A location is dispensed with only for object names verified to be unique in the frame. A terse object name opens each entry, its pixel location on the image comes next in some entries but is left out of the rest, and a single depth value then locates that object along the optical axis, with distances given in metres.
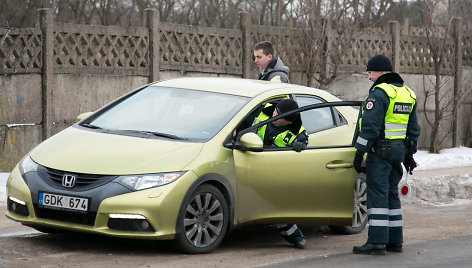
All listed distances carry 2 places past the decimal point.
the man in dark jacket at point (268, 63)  17.88
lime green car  12.46
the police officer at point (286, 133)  14.33
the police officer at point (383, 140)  13.83
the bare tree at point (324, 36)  28.34
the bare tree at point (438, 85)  30.86
